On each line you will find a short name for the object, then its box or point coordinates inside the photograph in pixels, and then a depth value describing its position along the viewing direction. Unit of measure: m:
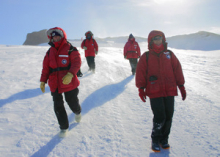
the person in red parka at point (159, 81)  2.27
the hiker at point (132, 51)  6.64
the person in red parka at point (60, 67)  2.55
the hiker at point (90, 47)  6.89
